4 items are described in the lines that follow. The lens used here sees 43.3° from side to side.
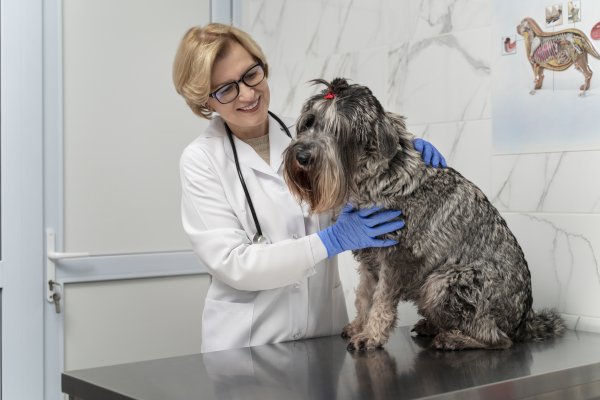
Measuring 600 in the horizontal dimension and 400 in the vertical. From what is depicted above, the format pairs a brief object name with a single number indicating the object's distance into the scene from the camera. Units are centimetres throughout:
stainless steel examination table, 164
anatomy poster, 229
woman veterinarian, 225
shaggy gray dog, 185
